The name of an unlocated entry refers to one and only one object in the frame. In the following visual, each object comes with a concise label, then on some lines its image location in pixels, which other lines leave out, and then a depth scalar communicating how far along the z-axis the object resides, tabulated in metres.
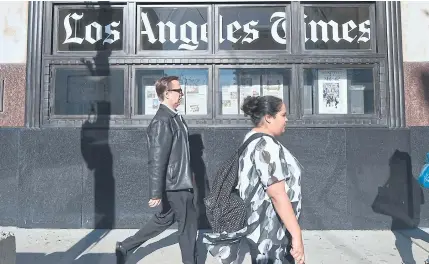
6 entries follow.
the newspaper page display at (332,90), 5.70
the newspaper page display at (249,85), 5.75
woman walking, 2.15
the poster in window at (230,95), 5.72
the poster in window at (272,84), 5.73
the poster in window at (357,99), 5.67
